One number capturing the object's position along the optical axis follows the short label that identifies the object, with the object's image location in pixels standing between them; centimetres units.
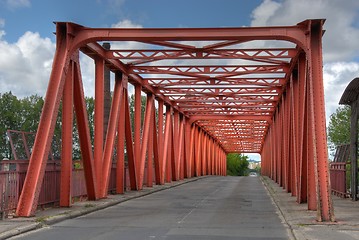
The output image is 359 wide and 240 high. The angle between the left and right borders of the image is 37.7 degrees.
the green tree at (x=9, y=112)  6238
